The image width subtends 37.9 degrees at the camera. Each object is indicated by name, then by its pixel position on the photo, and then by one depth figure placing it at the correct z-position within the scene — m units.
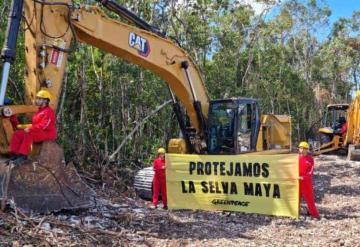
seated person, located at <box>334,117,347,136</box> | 21.12
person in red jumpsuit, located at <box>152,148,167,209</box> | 9.76
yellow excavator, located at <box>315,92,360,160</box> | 19.36
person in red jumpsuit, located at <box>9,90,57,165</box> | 6.59
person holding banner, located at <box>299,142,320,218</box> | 8.80
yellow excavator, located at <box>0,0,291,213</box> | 6.65
